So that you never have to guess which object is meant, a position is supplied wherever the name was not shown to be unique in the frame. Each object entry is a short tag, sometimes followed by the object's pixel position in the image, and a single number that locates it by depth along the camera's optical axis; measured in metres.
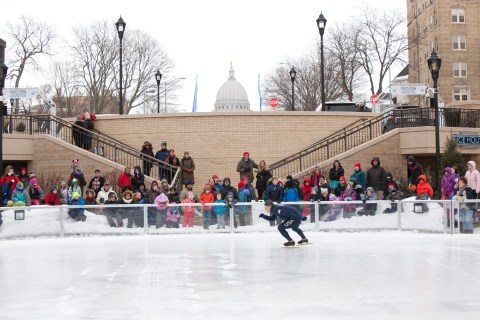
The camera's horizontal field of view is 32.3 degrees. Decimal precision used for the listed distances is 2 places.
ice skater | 18.86
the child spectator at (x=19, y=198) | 23.06
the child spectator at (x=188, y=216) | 23.34
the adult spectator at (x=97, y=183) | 24.91
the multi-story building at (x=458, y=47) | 76.31
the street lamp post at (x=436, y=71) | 26.05
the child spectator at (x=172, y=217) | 23.28
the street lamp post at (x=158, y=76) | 44.96
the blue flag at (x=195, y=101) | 57.30
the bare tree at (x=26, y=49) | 64.38
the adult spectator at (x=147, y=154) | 29.66
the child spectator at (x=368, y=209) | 22.95
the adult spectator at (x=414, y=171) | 24.41
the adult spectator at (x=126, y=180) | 24.81
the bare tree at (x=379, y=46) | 60.03
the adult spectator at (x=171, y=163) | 28.38
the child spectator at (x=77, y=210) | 22.75
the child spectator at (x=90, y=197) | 23.54
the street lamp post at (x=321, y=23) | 33.66
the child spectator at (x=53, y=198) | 24.11
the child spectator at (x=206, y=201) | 23.36
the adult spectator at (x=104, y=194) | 23.81
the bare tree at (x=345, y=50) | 59.75
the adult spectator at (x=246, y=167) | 26.59
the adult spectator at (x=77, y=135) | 32.31
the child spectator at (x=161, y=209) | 23.16
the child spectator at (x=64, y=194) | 24.59
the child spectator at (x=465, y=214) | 21.80
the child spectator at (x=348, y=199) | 23.11
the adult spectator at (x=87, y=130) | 32.34
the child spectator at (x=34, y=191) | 24.39
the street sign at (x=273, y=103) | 47.84
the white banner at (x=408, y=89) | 28.74
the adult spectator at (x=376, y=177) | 24.72
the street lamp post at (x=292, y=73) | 44.38
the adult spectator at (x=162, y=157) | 28.75
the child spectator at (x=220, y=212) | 23.36
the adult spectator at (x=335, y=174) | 25.38
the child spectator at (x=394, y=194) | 23.52
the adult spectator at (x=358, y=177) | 24.92
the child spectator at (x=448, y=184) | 23.22
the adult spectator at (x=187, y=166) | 27.38
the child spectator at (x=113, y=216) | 22.94
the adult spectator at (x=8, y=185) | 23.38
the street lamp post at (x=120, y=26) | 32.88
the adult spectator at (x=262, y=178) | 25.88
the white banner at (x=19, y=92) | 28.47
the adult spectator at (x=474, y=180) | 22.53
